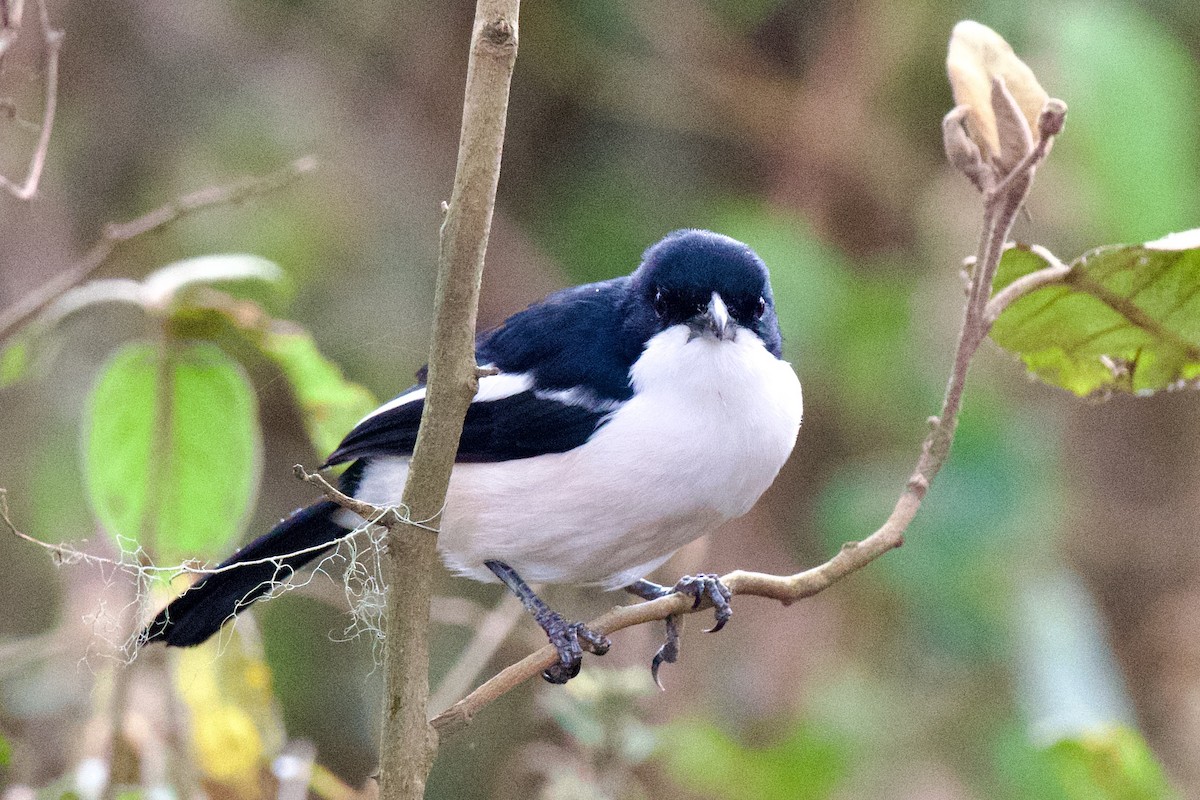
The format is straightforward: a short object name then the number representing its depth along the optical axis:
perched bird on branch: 4.22
